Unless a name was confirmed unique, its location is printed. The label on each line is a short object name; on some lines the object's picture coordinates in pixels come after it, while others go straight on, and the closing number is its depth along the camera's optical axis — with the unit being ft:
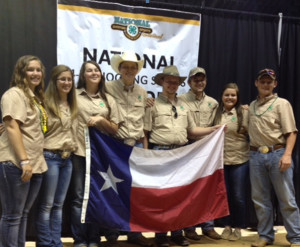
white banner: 12.37
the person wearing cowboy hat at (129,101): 11.35
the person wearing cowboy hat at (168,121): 11.65
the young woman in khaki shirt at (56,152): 9.88
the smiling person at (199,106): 12.61
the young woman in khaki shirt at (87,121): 10.72
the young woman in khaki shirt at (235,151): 12.57
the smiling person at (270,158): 11.53
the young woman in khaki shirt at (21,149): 8.25
